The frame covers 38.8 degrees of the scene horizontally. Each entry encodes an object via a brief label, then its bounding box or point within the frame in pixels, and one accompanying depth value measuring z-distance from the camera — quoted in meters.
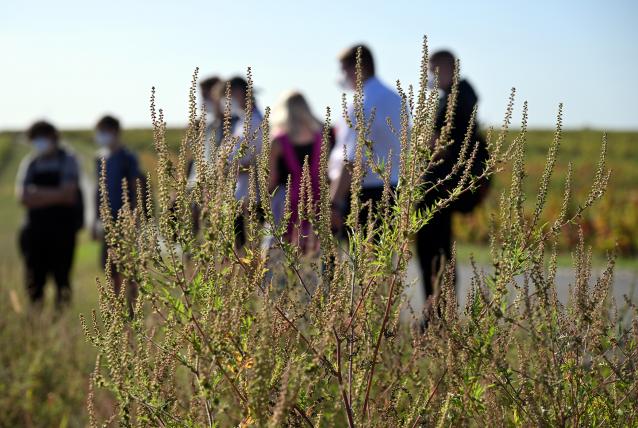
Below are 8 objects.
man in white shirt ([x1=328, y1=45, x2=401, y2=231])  5.29
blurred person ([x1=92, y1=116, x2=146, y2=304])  8.05
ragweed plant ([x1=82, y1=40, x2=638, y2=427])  2.17
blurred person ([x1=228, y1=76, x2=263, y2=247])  5.95
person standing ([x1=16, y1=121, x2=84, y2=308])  8.58
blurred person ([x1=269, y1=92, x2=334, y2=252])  5.85
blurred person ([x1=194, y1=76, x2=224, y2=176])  6.26
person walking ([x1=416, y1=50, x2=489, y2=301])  5.55
